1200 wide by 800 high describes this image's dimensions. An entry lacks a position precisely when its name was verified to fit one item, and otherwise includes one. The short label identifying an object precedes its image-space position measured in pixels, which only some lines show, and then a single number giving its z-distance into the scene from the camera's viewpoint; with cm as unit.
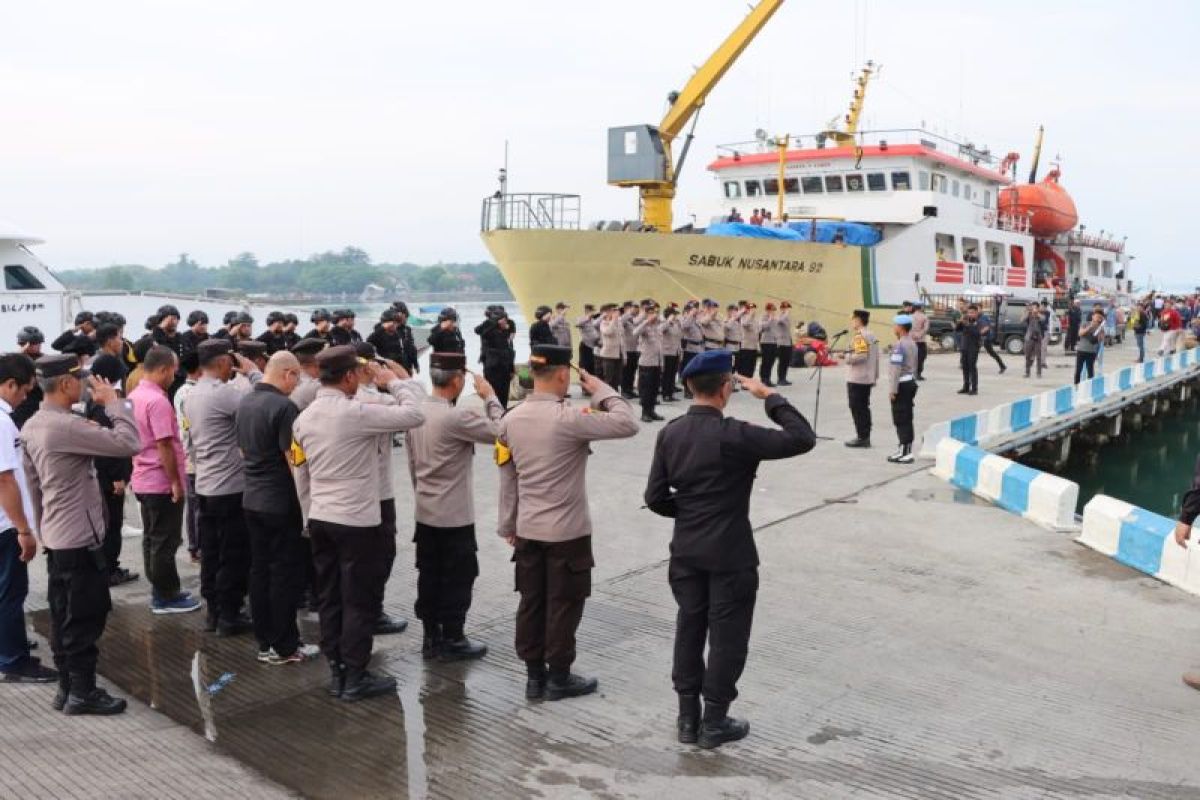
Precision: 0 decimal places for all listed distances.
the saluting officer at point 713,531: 360
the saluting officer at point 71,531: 393
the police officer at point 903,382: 945
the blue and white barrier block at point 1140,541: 570
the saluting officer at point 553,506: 402
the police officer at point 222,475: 490
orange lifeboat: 3130
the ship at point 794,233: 1738
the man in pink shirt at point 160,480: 504
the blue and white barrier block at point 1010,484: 707
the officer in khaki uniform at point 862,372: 989
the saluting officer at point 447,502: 432
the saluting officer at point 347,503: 405
